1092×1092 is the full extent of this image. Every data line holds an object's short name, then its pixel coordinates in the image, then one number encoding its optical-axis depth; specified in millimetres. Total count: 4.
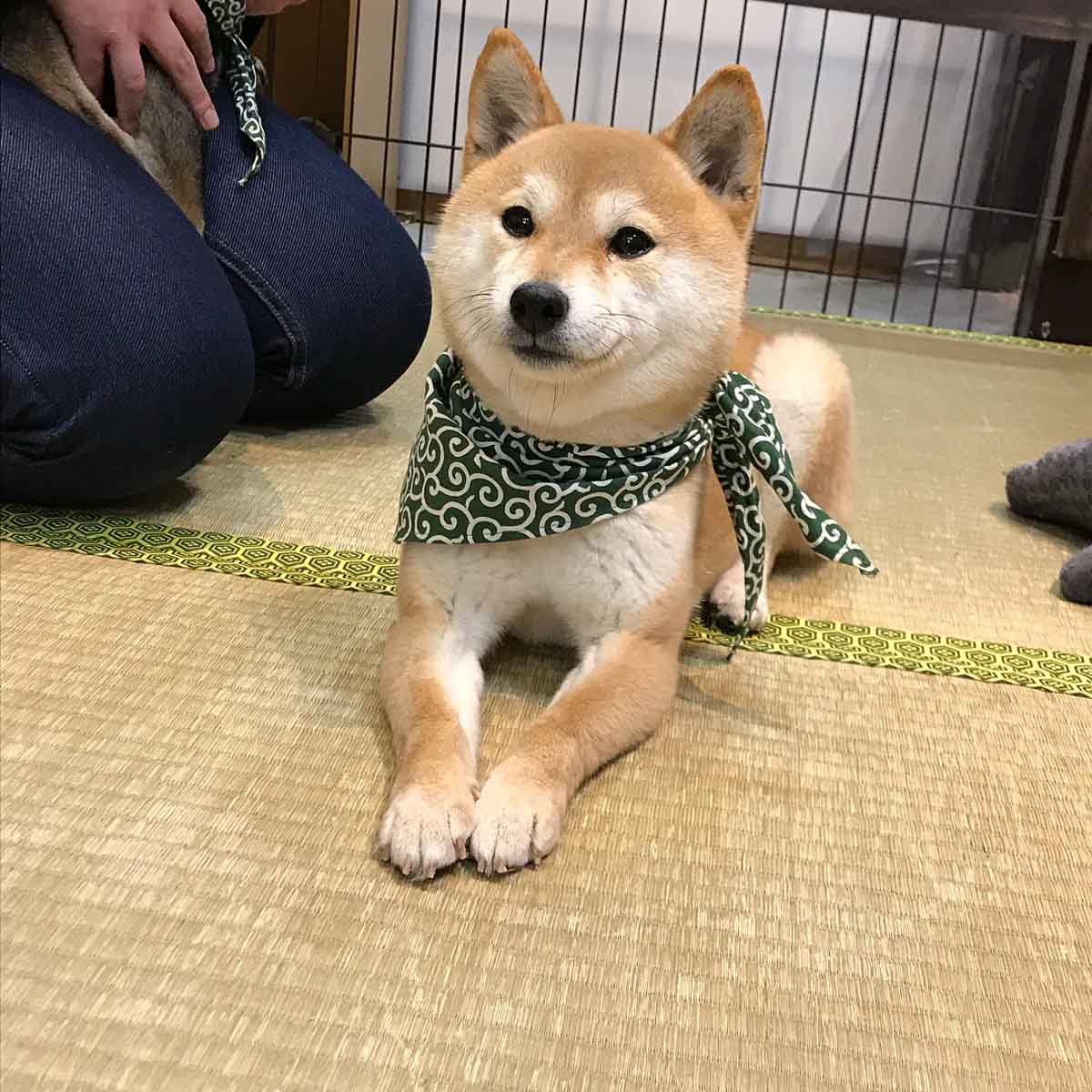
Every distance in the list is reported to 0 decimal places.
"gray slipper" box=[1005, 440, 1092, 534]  1739
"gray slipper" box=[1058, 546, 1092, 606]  1548
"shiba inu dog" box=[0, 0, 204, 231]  1544
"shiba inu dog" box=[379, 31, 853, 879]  1068
